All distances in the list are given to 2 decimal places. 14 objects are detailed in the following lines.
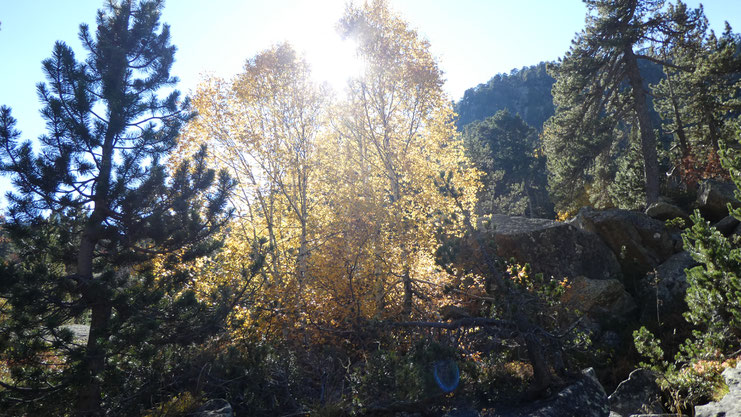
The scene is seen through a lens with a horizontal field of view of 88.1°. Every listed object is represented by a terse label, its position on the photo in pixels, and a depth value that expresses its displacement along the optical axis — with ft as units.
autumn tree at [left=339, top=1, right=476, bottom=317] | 39.73
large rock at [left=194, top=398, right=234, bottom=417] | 19.60
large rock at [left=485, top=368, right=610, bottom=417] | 19.29
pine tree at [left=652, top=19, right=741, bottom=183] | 48.96
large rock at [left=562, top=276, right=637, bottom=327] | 37.76
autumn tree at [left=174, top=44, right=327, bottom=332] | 36.19
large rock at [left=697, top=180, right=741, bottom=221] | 44.19
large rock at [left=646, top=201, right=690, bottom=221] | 48.80
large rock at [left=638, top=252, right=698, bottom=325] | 34.96
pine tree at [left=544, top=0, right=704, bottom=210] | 51.65
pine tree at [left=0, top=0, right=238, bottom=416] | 18.08
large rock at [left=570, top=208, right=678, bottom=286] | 43.21
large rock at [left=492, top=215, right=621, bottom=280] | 42.24
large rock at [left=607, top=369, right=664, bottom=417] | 21.36
